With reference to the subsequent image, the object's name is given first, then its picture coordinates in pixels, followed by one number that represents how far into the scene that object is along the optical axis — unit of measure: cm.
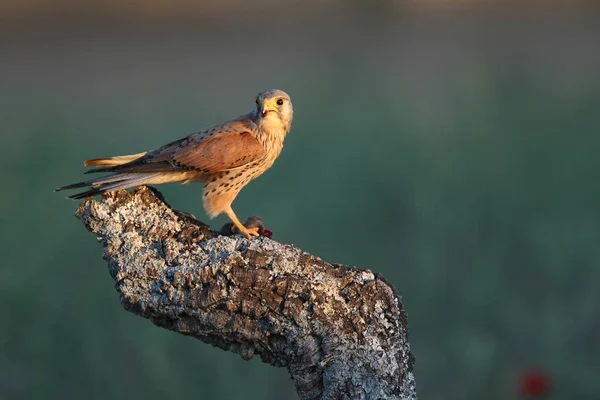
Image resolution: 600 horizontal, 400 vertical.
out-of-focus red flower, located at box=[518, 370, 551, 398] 1342
